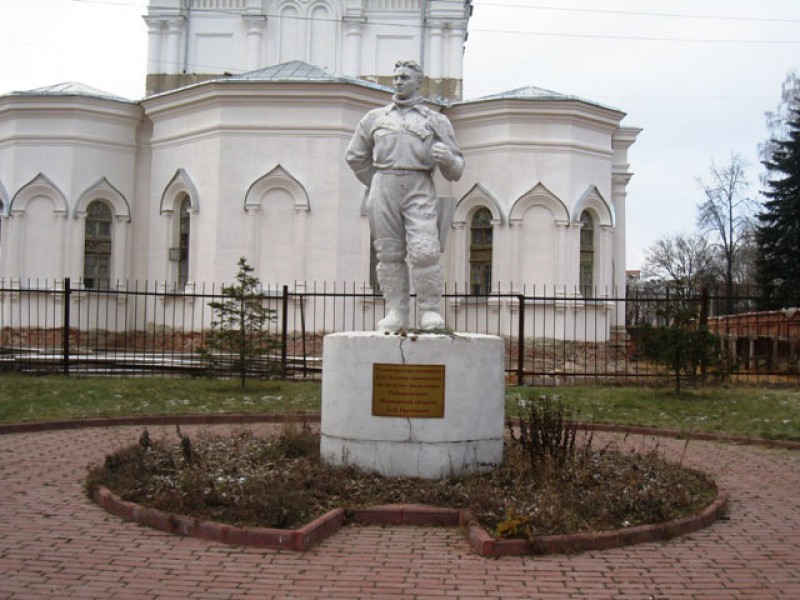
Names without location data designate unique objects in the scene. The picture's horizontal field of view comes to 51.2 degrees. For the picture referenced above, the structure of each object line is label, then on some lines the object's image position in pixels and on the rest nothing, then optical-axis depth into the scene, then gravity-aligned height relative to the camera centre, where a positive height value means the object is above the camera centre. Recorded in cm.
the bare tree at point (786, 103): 3878 +1046
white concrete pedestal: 750 -84
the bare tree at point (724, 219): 4419 +579
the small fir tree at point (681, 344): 1486 -31
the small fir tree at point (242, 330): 1517 -19
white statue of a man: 827 +135
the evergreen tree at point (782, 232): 3231 +387
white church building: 2219 +373
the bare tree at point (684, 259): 5309 +457
